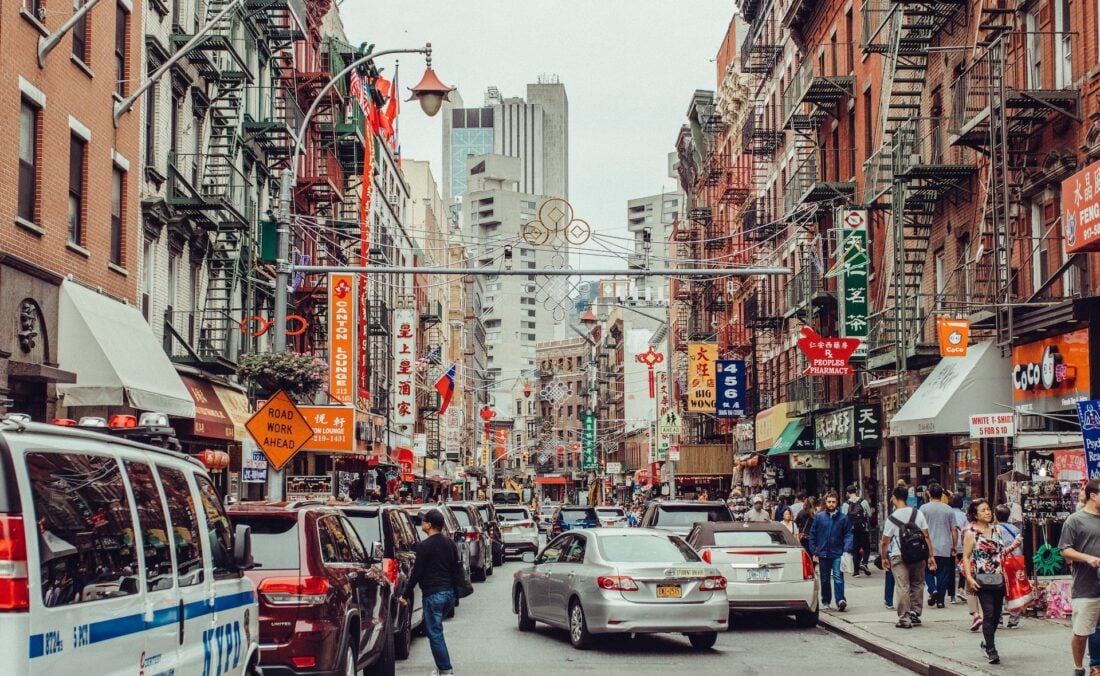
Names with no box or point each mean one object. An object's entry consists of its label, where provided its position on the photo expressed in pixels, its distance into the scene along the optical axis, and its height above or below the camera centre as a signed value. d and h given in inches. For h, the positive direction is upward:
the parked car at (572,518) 1600.6 -79.2
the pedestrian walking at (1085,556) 471.2 -36.8
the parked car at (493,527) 1419.8 -81.5
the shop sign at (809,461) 1688.0 -17.1
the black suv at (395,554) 624.1 -49.6
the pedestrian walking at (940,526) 816.3 -46.1
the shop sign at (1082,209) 730.8 +124.5
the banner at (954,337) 999.6 +77.0
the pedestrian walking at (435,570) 558.3 -48.3
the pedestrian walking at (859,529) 1144.4 -68.7
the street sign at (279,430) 789.9 +10.7
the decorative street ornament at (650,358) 2650.8 +169.6
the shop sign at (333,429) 1232.8 +17.7
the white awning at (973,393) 1026.1 +38.2
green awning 1692.9 +12.7
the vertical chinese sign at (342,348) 1631.4 +119.1
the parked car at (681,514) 952.9 -45.4
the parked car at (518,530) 1615.4 -94.6
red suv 434.0 -45.0
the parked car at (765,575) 770.8 -69.8
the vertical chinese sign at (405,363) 2428.0 +149.5
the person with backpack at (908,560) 738.2 -59.3
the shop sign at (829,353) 1315.2 +86.7
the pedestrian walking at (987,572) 578.6 -52.1
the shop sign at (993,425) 804.0 +11.7
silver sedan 664.4 -67.4
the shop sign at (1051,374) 885.8 +47.2
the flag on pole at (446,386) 2384.4 +105.8
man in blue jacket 862.5 -57.3
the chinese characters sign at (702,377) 2095.2 +104.0
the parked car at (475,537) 1184.8 -75.7
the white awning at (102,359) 864.3 +57.0
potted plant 994.1 +55.5
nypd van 229.0 -20.9
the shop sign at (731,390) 2034.9 +81.9
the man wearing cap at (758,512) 1024.2 -47.5
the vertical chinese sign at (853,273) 1349.7 +165.4
